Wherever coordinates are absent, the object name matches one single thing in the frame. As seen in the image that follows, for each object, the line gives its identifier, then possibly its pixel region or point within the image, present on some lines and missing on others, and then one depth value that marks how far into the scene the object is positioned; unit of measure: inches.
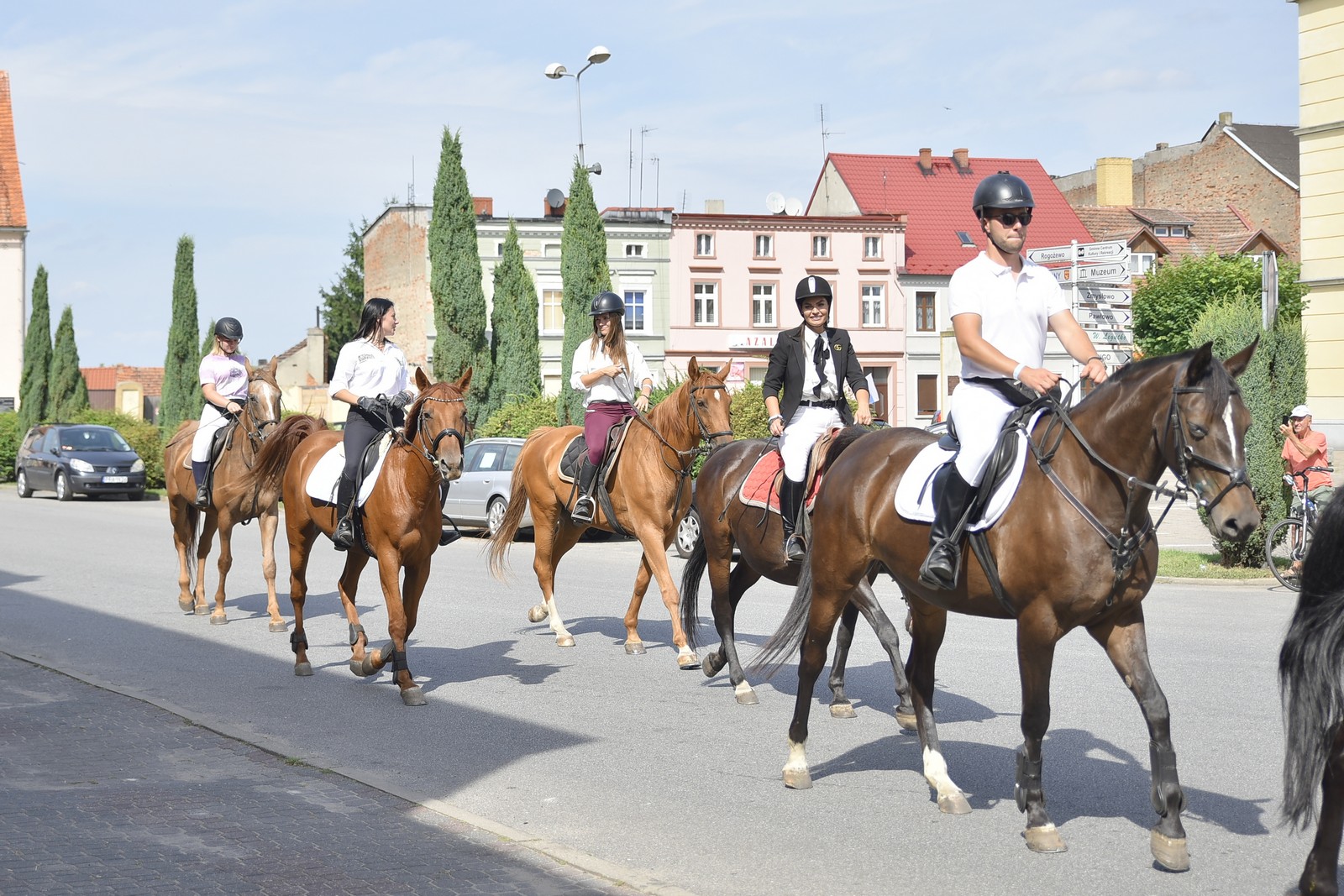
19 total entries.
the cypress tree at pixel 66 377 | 2036.2
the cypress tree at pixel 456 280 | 1606.8
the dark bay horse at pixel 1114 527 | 212.8
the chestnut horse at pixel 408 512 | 370.9
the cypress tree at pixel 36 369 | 2020.2
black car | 1445.6
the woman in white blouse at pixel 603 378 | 475.5
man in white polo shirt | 248.5
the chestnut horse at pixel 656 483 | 441.1
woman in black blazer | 366.9
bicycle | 669.9
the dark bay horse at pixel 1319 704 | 192.1
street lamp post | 1242.6
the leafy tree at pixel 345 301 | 3307.1
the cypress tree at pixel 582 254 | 1537.9
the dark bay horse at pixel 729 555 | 374.6
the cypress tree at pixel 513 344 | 1697.8
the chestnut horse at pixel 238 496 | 536.1
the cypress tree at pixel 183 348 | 1900.8
